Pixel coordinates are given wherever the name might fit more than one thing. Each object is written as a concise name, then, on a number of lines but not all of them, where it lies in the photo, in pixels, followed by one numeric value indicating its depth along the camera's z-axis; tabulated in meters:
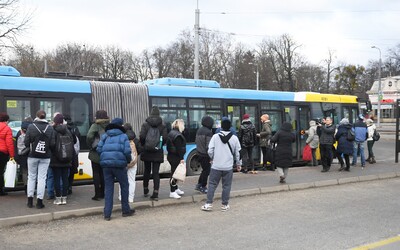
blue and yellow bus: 10.29
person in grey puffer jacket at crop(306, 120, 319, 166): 14.39
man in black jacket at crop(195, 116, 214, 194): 9.23
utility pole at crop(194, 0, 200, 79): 23.69
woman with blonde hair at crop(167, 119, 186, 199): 8.76
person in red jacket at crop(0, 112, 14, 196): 8.45
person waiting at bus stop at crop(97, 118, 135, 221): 7.22
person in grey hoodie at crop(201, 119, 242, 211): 8.22
